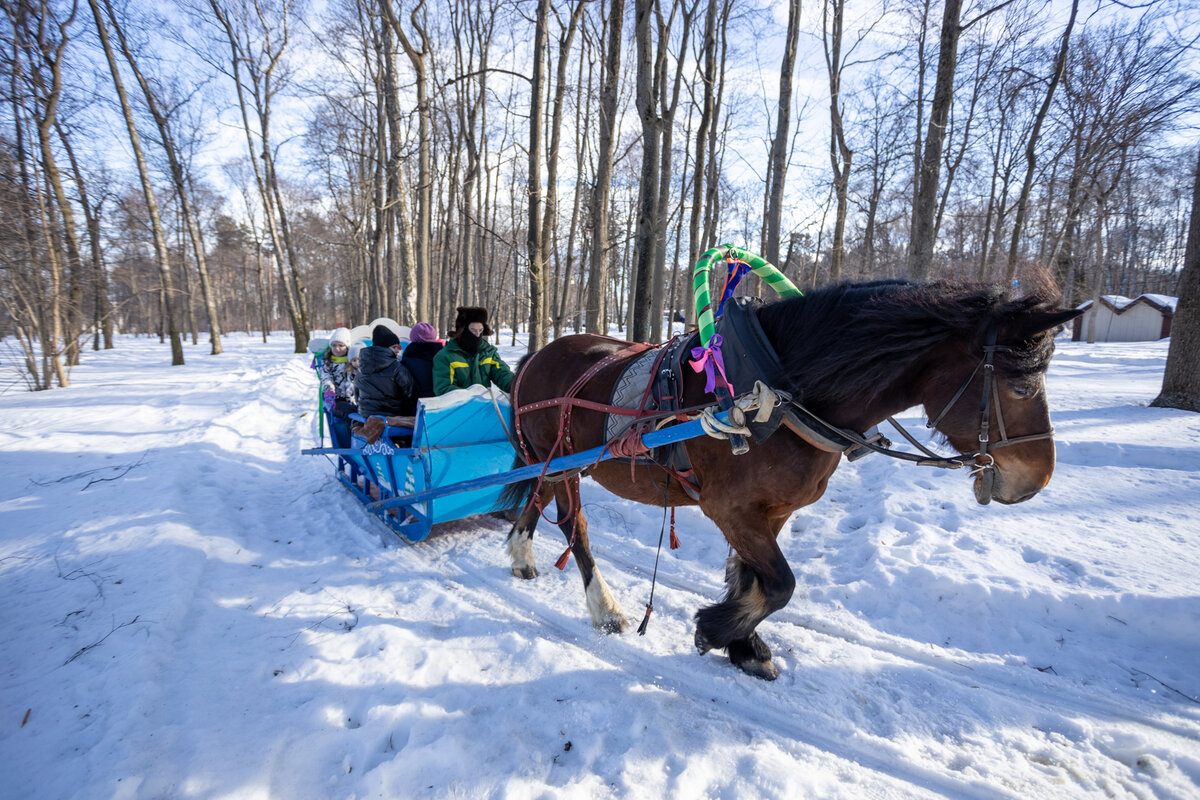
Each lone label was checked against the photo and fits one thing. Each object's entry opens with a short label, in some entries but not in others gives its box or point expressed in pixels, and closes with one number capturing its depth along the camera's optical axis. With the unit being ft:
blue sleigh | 11.91
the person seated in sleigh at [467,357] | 13.38
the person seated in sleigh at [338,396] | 17.31
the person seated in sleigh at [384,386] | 13.80
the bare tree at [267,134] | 56.03
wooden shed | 75.51
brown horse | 5.76
